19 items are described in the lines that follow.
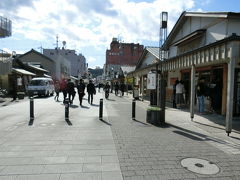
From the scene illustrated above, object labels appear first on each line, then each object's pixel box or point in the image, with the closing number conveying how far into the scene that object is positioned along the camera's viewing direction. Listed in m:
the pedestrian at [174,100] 15.89
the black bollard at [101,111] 10.87
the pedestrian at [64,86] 18.33
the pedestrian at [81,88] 17.33
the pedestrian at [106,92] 24.62
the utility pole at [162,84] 9.86
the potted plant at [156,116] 9.61
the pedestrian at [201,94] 12.20
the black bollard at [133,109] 10.90
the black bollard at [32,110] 10.70
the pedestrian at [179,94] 15.11
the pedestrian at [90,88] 18.15
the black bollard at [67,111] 10.75
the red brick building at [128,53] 85.75
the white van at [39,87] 25.67
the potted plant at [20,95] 22.58
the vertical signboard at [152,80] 13.69
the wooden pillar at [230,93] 7.18
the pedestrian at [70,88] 17.56
